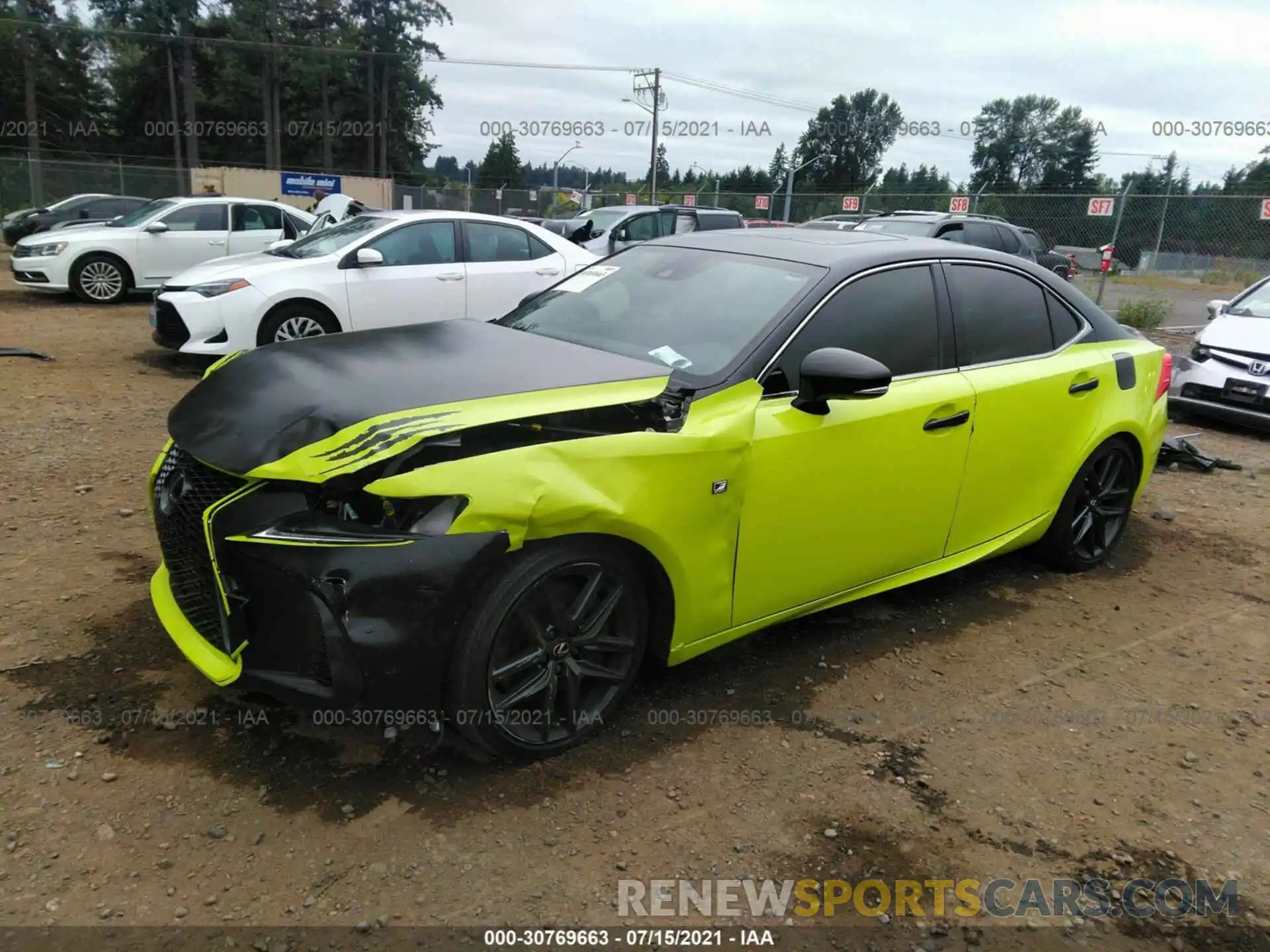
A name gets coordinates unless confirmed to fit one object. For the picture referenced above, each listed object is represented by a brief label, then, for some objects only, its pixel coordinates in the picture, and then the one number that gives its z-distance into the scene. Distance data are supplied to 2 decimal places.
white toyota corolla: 7.46
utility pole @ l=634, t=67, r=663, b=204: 37.12
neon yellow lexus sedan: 2.36
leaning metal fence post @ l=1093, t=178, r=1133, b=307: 15.90
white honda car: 7.64
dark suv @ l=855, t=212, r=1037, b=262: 12.17
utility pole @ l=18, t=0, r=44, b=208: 36.69
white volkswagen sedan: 11.70
